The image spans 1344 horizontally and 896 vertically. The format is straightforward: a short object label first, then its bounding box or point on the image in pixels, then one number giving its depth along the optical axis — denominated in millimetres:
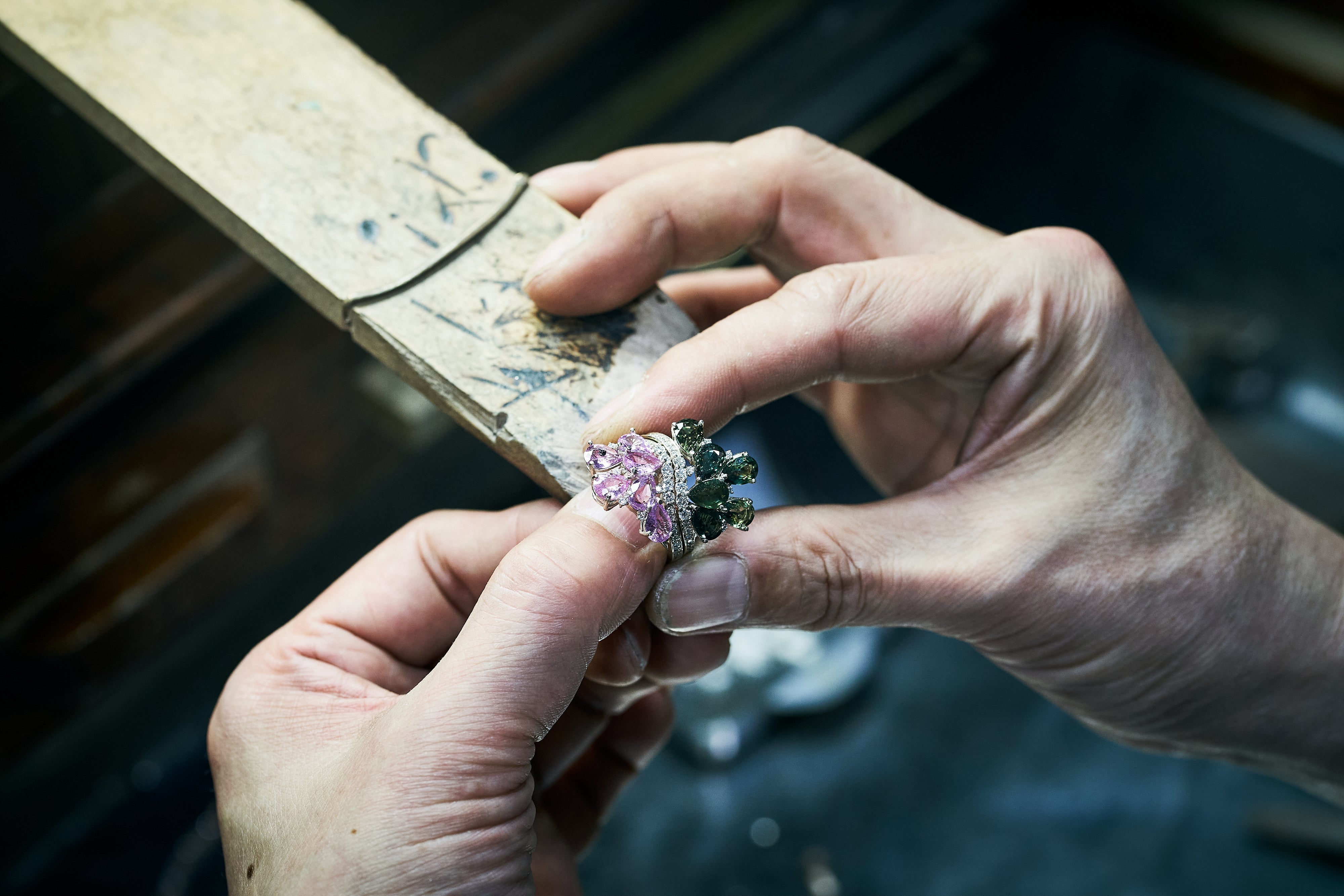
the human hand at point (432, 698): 272
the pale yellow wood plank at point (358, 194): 301
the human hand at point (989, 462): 302
